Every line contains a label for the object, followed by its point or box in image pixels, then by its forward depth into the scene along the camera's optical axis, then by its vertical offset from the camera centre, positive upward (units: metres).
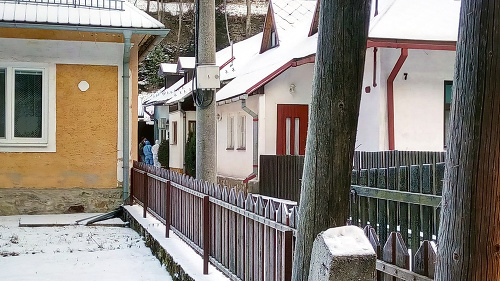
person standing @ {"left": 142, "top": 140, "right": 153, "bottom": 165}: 26.17 -0.90
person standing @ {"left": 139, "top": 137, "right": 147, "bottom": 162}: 30.56 -1.00
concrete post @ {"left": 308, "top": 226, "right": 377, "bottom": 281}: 2.16 -0.43
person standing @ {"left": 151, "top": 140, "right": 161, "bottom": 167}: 28.67 -0.96
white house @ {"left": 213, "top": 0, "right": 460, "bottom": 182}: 13.30 +1.08
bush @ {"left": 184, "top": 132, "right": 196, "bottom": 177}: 23.76 -0.96
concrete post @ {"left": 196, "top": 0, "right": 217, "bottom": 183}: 8.23 +0.20
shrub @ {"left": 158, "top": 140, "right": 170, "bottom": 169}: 31.34 -1.07
